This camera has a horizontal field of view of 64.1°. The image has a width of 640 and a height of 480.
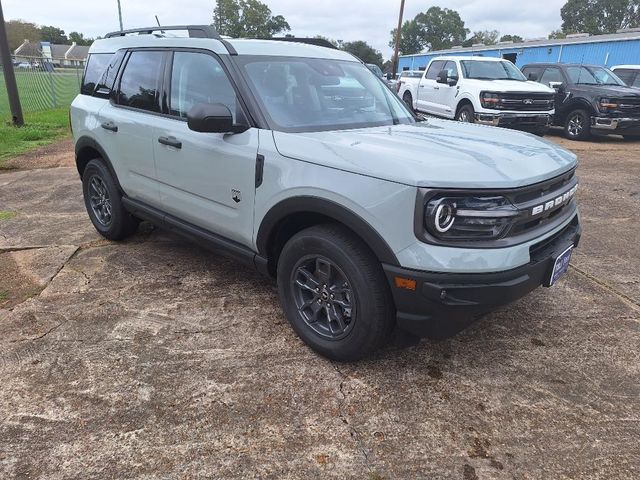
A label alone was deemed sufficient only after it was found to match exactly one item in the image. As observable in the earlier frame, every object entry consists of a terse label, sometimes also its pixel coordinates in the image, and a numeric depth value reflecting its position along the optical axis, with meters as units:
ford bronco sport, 2.41
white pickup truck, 10.68
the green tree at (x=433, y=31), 99.94
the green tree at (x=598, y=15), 83.81
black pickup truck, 11.07
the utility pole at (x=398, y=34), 34.21
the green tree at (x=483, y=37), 104.62
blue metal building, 21.60
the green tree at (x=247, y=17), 70.88
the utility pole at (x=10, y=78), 11.60
